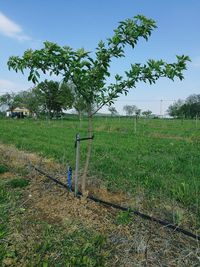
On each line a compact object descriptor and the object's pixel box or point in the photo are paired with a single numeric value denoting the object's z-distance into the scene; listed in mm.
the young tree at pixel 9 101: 58770
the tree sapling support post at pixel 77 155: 2946
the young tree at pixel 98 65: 2464
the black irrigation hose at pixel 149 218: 2156
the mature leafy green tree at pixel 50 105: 37674
